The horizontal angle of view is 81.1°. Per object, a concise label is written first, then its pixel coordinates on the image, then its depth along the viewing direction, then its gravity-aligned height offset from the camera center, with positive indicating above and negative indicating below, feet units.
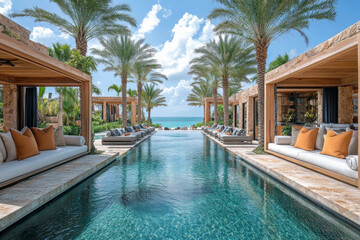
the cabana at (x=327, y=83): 14.19 +4.53
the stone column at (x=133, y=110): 77.95 +3.85
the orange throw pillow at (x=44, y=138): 19.42 -1.63
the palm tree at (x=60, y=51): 44.99 +15.15
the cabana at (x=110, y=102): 76.38 +7.18
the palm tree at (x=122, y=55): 51.78 +16.61
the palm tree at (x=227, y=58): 48.96 +15.07
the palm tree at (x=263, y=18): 26.21 +13.39
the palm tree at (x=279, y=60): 56.95 +16.12
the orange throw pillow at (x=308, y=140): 19.49 -1.95
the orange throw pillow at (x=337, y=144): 15.64 -1.94
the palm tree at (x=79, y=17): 33.24 +16.89
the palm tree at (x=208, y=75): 59.52 +14.12
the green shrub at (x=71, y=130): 46.24 -2.10
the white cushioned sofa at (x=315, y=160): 13.34 -3.23
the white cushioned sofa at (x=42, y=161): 13.20 -3.08
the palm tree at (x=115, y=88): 106.93 +16.58
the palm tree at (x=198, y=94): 95.94 +12.29
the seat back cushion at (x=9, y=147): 15.16 -1.86
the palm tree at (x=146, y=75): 60.59 +14.92
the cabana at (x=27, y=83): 21.01 +4.66
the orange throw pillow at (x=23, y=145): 15.97 -1.84
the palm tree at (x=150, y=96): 95.57 +11.01
